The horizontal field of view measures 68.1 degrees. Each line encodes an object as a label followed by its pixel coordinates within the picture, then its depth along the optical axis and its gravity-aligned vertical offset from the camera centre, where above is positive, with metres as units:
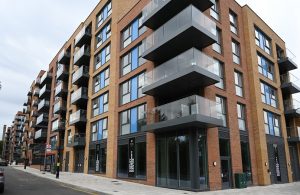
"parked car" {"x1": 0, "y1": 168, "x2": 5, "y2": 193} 11.02 -1.66
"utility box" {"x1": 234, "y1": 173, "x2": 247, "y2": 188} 14.59 -2.43
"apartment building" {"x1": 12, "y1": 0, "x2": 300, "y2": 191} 13.69 +3.51
